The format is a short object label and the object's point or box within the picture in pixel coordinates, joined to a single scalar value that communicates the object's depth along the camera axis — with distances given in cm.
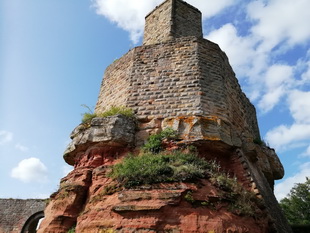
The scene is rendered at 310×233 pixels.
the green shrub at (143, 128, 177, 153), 693
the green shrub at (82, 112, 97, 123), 805
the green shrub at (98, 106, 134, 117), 757
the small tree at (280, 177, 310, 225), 2647
